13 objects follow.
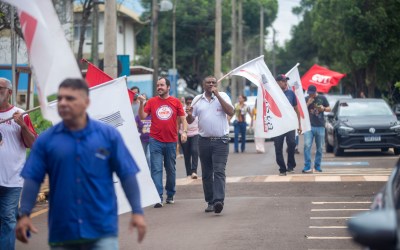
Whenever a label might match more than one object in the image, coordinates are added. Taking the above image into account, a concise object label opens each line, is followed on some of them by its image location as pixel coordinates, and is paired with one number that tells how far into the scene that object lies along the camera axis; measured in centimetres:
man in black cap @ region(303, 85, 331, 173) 1964
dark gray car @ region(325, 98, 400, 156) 2456
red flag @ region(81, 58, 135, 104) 1148
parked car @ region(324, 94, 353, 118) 3787
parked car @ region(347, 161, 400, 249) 478
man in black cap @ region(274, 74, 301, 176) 1883
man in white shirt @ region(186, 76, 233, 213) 1327
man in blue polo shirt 630
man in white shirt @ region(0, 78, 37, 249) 915
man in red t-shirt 1443
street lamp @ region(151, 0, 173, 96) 3531
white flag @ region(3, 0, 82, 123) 731
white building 6519
